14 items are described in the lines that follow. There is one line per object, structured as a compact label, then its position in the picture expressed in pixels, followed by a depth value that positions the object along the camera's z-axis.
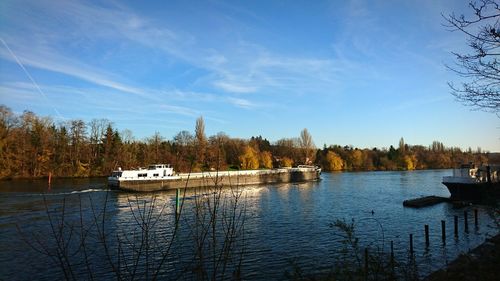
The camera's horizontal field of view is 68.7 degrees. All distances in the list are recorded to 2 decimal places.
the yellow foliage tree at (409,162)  153.50
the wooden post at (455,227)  26.02
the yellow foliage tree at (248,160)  108.59
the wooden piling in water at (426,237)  23.05
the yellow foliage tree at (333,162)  146.77
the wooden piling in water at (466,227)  27.92
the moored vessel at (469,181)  46.25
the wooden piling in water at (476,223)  29.38
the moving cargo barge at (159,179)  57.69
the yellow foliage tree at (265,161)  119.83
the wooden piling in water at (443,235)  24.08
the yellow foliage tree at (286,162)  127.75
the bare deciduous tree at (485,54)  6.76
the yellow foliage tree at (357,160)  154.62
